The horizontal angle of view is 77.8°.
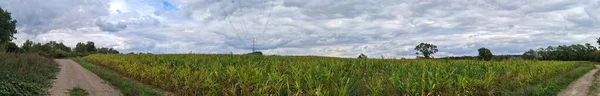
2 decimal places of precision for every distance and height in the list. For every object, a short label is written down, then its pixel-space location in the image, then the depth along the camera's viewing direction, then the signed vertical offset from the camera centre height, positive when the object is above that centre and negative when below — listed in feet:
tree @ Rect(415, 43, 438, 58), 253.85 +10.38
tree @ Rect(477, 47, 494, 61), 209.17 +6.54
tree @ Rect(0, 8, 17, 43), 141.37 +14.31
